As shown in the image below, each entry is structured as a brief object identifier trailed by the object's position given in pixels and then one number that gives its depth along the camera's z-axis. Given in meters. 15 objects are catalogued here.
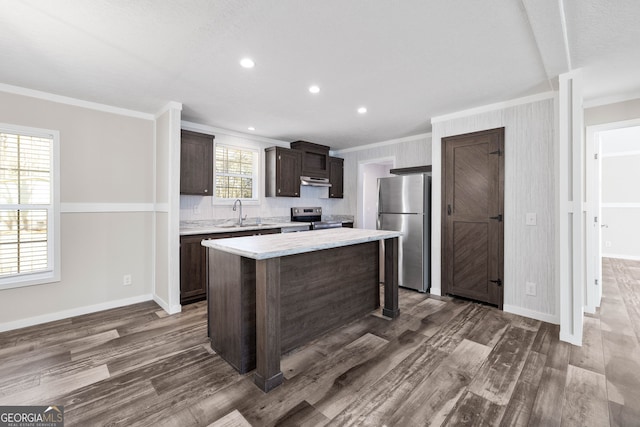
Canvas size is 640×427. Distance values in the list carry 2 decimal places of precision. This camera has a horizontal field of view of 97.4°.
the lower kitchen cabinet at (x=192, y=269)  3.53
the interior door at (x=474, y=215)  3.36
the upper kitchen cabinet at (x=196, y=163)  3.80
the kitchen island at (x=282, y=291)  1.92
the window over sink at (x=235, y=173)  4.55
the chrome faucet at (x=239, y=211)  4.67
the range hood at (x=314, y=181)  5.28
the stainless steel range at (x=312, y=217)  5.30
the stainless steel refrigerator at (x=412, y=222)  4.05
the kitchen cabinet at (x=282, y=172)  4.90
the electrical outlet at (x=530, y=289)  3.11
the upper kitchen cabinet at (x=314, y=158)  5.32
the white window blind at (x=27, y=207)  2.86
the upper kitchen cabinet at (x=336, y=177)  5.88
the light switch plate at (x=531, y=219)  3.10
